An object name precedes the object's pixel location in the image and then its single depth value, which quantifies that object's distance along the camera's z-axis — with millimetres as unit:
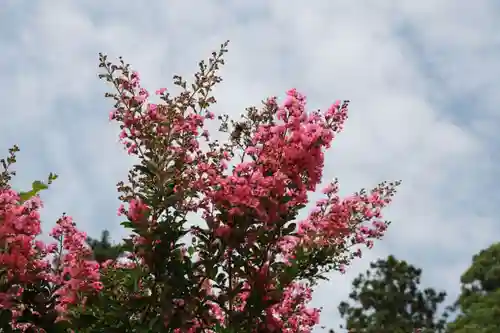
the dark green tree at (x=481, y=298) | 22844
